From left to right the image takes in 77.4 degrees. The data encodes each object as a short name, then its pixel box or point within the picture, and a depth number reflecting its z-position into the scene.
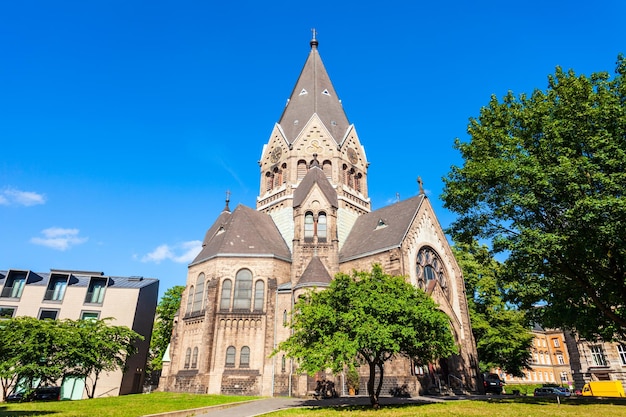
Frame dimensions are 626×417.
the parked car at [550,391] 33.97
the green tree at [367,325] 16.00
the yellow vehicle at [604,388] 32.91
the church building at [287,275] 26.06
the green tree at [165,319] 42.00
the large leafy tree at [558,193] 14.95
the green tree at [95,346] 24.30
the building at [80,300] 35.94
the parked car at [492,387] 31.61
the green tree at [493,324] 31.92
